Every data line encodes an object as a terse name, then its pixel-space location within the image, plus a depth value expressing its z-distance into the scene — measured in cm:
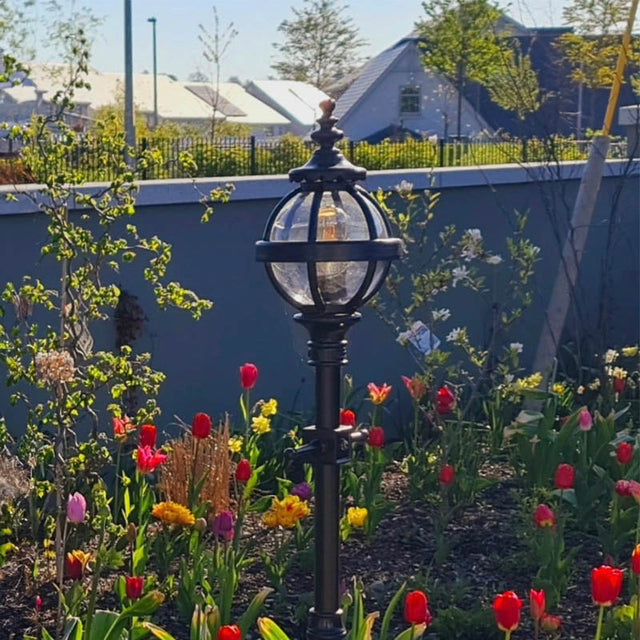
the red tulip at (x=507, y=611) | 262
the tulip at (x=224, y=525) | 352
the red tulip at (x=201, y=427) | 389
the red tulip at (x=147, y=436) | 367
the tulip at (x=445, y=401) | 471
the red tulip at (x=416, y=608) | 265
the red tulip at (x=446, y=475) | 431
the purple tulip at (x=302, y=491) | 412
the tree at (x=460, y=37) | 2870
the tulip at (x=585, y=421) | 420
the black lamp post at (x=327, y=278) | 258
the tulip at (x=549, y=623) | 306
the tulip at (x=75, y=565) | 321
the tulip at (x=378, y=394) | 474
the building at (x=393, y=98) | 3841
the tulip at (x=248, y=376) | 419
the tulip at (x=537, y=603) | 282
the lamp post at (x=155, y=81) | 3748
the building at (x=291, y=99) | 4281
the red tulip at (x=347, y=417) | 414
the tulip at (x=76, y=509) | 303
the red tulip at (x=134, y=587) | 298
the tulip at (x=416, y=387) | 485
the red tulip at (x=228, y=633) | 250
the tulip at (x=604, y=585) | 276
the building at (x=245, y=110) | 4067
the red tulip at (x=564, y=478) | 373
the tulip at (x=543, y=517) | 348
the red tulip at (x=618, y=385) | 541
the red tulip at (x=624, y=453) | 404
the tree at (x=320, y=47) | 3700
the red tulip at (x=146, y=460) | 335
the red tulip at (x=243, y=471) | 385
